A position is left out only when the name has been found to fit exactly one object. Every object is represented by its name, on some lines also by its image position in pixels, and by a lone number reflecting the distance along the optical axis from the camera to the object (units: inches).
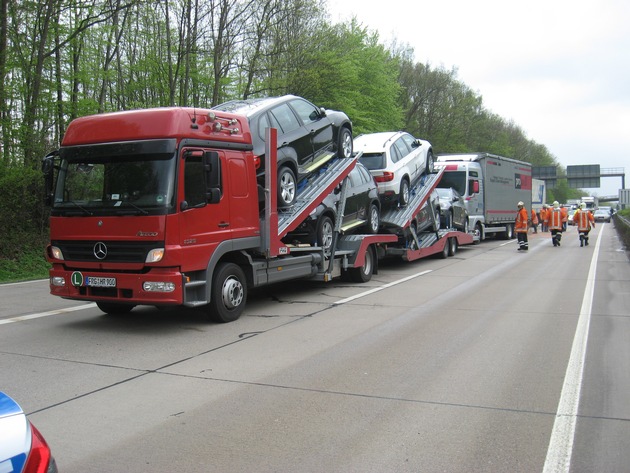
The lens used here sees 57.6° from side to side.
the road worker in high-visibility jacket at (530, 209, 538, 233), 1346.9
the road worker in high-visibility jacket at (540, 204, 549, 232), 1197.7
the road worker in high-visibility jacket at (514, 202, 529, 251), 833.5
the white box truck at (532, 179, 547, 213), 1796.3
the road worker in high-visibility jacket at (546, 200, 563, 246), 933.2
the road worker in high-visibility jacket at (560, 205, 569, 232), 962.7
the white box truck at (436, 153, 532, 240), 903.7
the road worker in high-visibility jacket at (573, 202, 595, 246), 943.7
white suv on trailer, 559.2
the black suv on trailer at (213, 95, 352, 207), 366.4
